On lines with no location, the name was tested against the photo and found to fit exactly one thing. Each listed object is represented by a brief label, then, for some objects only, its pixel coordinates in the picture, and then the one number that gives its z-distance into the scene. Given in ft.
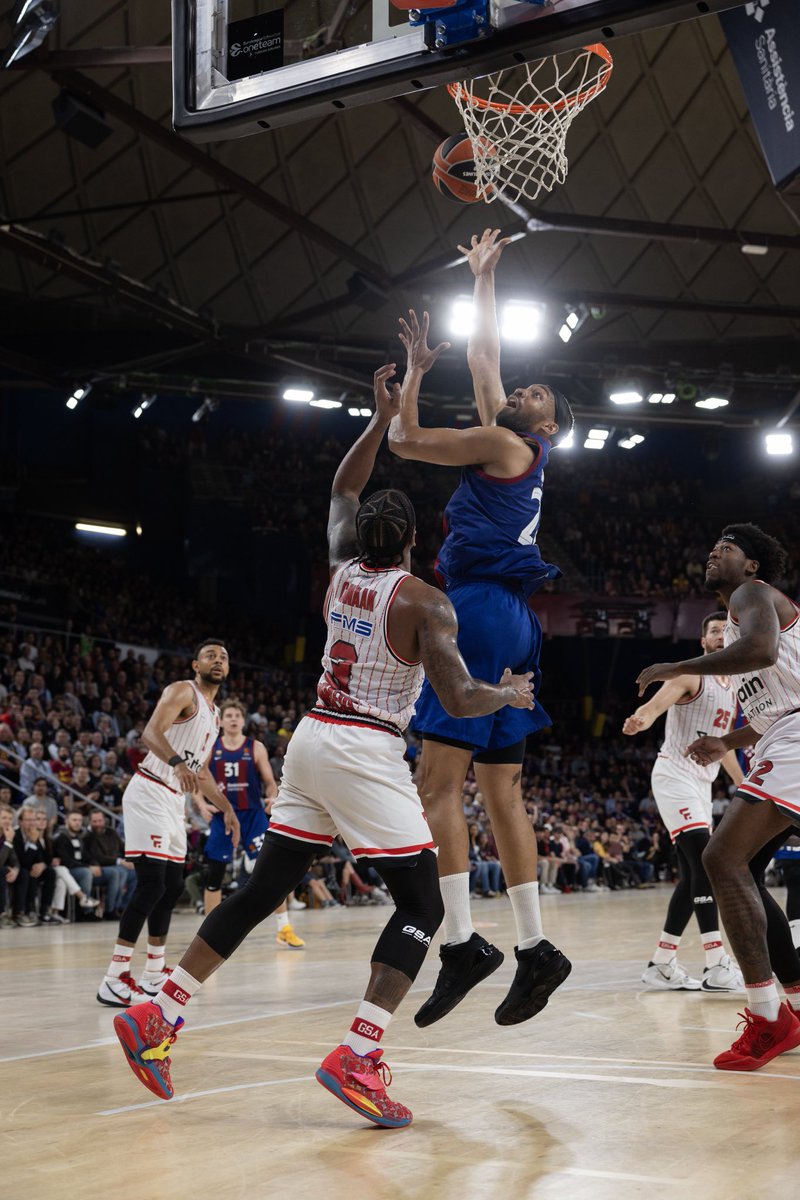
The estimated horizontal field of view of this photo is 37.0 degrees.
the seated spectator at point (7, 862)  45.68
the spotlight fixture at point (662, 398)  91.50
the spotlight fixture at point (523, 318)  74.90
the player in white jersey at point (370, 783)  14.60
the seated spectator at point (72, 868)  48.80
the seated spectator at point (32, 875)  46.83
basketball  25.80
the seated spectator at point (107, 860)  50.08
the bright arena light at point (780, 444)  91.81
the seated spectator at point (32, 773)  52.70
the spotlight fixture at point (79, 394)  85.40
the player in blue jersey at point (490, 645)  16.78
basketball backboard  15.62
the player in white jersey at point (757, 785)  17.48
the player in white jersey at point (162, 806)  26.66
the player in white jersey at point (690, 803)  27.66
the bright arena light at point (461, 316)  73.82
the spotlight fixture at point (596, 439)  97.14
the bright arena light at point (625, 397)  88.79
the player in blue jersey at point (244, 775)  39.63
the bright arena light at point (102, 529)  107.65
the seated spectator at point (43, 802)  49.75
